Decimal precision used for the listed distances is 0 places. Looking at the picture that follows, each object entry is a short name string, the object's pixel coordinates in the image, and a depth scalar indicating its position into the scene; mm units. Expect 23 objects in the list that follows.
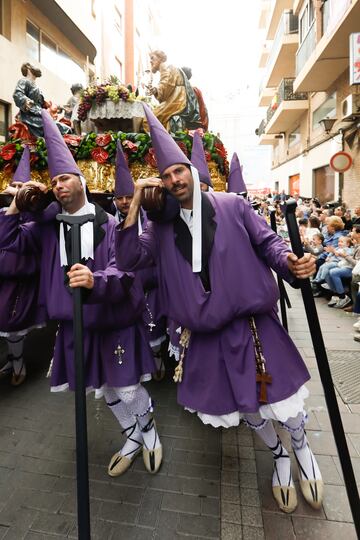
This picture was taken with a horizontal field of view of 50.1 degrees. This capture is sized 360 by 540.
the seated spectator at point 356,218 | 9460
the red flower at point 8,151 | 4449
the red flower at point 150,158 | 4371
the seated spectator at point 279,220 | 12641
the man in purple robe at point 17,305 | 3867
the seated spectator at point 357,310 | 5964
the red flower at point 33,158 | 4430
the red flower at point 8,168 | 4512
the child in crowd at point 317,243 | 8773
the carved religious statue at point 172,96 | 5375
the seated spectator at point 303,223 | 10421
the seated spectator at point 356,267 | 6077
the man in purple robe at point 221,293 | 2127
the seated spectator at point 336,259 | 7496
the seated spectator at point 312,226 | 9663
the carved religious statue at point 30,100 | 5076
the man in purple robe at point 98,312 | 2494
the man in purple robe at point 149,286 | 2920
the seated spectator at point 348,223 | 9505
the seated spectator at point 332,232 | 8727
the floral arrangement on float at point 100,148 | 4391
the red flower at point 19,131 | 4773
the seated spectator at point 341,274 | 7340
